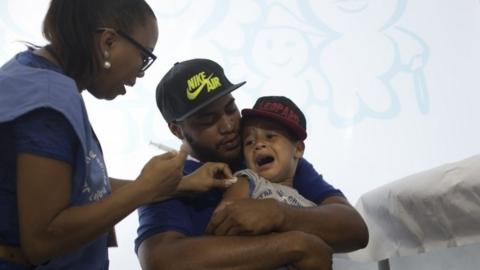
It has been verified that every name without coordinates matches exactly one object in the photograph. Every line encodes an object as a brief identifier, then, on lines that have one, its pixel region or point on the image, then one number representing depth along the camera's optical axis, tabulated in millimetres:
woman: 2290
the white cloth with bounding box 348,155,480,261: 2719
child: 2853
